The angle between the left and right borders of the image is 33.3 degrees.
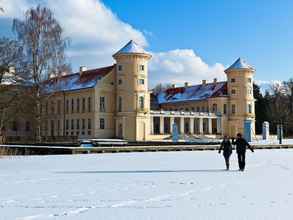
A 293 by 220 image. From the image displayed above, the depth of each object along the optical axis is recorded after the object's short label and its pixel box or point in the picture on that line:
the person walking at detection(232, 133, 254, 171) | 18.56
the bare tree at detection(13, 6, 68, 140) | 45.31
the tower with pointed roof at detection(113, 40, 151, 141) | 65.44
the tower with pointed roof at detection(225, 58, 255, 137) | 78.56
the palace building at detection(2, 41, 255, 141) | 66.19
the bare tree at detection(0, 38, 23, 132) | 36.84
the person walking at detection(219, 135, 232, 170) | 19.34
